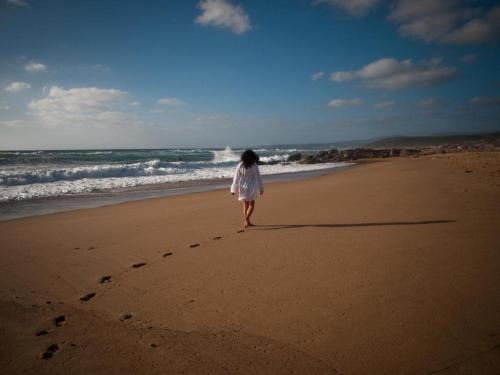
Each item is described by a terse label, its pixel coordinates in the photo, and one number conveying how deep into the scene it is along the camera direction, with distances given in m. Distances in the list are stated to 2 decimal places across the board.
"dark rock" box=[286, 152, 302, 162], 33.81
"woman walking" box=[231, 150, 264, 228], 6.01
